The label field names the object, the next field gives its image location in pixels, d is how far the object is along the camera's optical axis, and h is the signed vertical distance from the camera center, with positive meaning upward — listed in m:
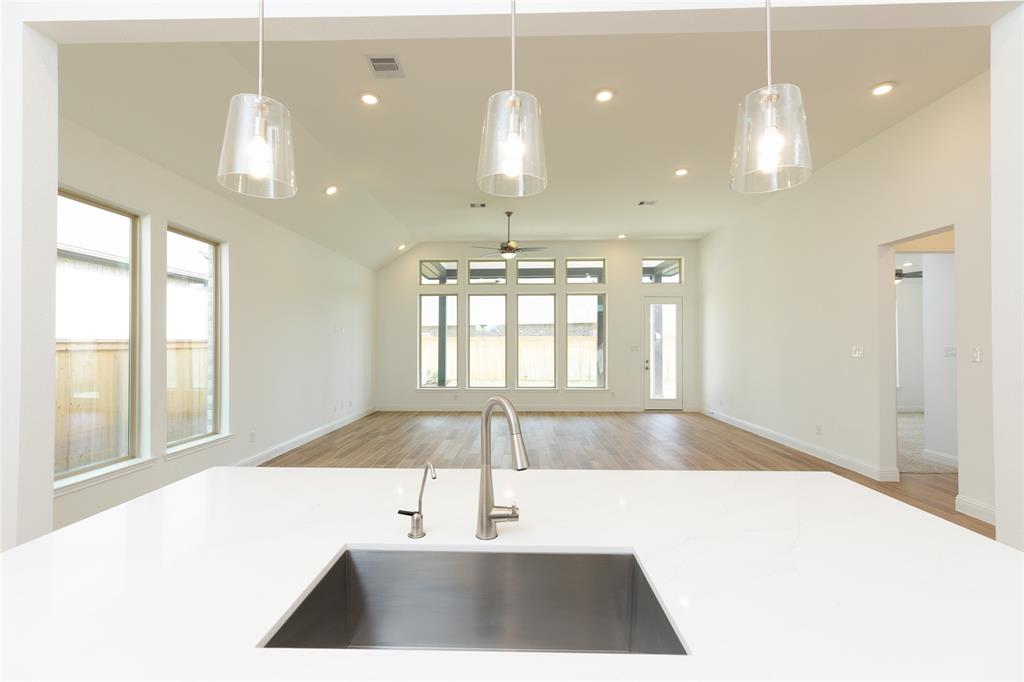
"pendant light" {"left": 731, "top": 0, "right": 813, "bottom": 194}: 1.23 +0.53
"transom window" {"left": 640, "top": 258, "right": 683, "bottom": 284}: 9.20 +1.37
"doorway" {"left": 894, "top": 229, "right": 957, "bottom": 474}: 4.87 -0.16
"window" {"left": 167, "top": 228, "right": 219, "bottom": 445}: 4.10 +0.07
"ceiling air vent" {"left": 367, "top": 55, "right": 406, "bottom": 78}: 3.22 +1.84
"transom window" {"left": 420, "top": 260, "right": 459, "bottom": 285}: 9.32 +1.37
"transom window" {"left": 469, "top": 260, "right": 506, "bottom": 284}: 9.30 +1.37
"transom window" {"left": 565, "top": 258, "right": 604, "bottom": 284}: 9.27 +1.37
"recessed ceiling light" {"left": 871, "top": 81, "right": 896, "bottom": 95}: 3.57 +1.85
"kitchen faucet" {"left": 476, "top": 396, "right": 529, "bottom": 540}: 1.15 -0.38
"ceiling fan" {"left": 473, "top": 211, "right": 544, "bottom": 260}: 7.27 +1.41
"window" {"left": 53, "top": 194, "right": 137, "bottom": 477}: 3.14 +0.06
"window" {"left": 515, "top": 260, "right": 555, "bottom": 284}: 9.30 +1.36
